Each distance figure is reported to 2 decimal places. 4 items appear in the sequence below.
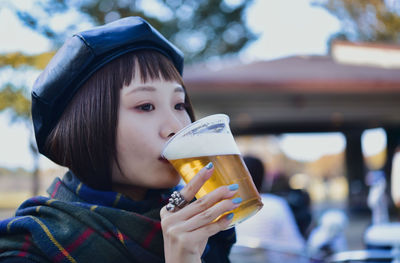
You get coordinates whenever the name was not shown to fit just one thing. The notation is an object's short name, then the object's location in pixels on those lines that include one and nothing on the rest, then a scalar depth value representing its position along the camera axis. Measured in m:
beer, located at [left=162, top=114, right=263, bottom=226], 1.09
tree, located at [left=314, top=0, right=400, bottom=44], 15.92
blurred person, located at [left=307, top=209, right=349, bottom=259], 4.28
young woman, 1.16
